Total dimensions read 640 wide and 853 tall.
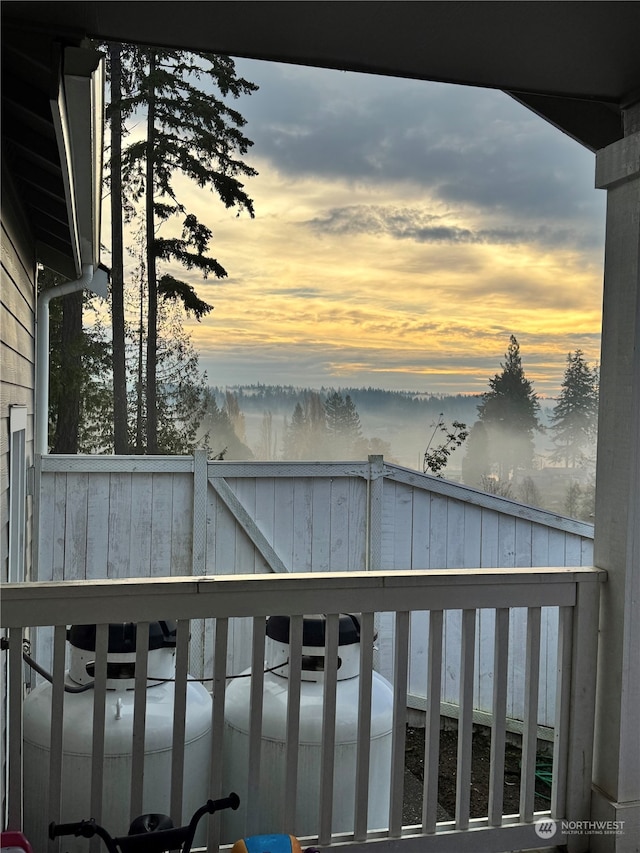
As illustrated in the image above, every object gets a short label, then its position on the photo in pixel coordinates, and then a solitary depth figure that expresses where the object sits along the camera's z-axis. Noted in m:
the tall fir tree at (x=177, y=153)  7.69
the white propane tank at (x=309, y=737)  2.42
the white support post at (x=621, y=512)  2.01
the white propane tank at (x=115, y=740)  2.24
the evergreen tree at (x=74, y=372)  7.43
